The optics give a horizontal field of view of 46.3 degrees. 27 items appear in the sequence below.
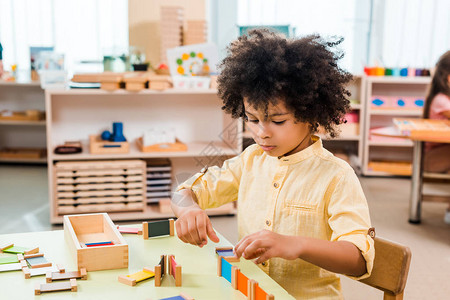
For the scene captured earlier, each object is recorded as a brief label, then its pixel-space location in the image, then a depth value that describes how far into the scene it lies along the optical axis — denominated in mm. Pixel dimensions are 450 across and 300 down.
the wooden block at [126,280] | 1020
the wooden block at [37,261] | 1097
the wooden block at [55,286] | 972
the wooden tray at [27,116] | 4980
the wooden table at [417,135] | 2977
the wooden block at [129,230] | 1336
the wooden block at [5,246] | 1185
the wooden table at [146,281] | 981
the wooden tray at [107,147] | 3153
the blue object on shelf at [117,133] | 3273
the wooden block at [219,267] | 1079
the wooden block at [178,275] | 1019
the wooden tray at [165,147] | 3240
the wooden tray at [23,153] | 5074
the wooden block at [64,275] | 1024
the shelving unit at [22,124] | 5242
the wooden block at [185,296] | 954
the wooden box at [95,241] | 1087
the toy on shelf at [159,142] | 3254
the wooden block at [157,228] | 1303
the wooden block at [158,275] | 1015
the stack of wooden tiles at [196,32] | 3850
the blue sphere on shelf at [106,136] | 3311
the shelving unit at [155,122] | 3285
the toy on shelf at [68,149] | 3143
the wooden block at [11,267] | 1075
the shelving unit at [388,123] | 4695
